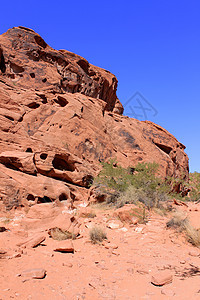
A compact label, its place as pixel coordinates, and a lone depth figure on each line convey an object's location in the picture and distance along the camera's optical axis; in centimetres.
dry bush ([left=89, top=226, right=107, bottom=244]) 589
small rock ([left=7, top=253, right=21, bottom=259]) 424
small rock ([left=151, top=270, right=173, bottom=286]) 373
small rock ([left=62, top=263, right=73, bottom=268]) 432
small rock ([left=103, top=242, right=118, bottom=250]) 562
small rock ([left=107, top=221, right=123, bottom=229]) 713
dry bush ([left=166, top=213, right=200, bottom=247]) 603
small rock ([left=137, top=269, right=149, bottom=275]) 426
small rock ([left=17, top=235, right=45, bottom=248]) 503
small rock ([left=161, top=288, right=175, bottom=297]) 333
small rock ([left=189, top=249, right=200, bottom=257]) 536
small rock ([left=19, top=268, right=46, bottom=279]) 359
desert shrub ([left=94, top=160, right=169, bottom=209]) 986
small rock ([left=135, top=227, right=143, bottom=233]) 678
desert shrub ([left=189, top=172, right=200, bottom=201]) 1398
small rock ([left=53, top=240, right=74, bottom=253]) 500
